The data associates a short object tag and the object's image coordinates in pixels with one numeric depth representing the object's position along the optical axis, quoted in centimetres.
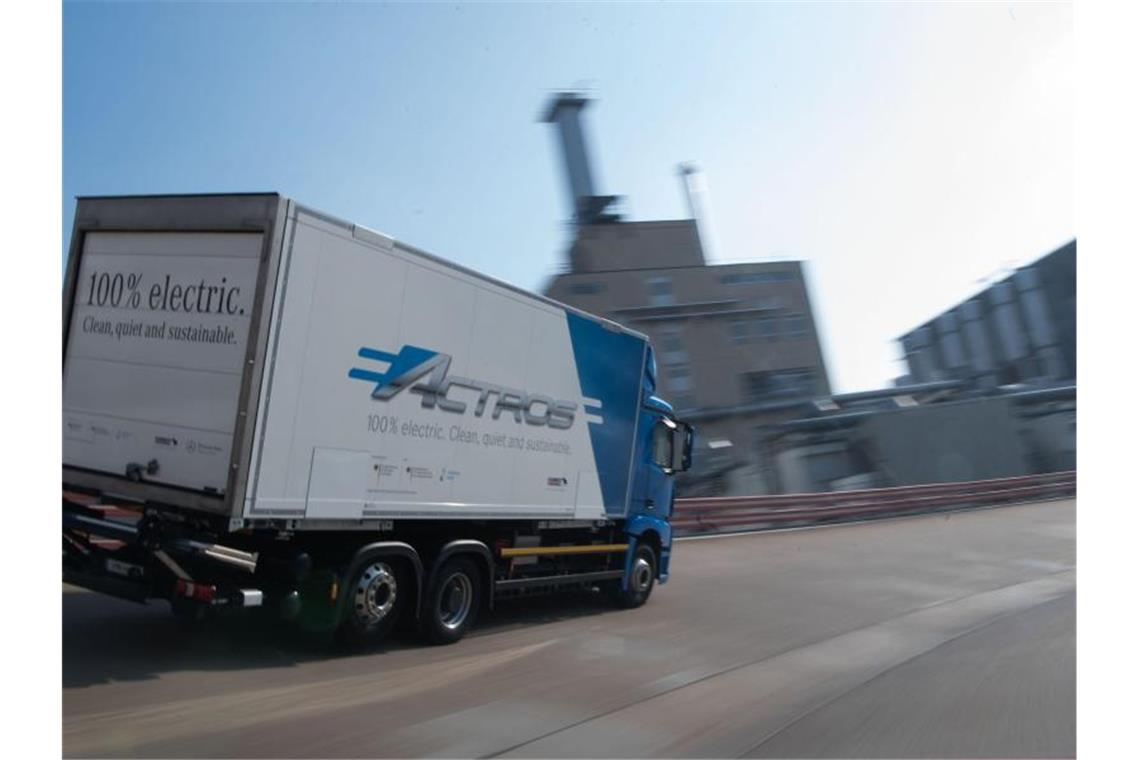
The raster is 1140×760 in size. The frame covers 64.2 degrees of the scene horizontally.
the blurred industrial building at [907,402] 3039
